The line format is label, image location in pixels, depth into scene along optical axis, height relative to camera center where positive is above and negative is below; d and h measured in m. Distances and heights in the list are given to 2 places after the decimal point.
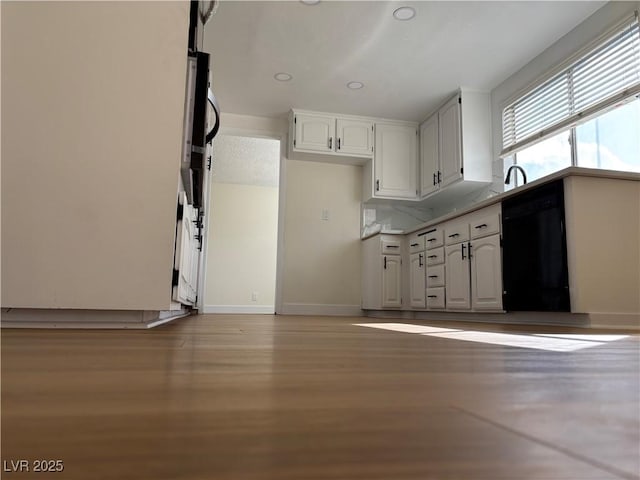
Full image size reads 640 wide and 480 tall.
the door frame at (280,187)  4.87 +1.16
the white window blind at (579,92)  2.95 +1.51
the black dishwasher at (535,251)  2.53 +0.29
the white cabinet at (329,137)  4.86 +1.66
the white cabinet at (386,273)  4.68 +0.26
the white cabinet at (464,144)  4.29 +1.44
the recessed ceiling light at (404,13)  3.25 +1.97
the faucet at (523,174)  3.59 +0.95
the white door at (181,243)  1.59 +0.20
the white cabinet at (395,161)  4.97 +1.46
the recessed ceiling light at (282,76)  4.19 +1.95
